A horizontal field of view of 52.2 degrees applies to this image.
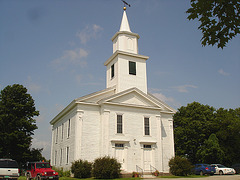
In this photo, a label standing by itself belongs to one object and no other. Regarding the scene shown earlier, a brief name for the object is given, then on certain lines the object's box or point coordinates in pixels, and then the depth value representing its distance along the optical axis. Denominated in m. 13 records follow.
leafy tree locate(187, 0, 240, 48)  7.47
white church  26.86
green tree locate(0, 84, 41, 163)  37.06
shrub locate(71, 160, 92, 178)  24.39
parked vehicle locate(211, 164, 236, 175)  32.99
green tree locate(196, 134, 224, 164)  39.56
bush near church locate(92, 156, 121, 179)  23.41
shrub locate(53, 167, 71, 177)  26.62
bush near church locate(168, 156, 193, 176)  27.92
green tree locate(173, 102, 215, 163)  43.75
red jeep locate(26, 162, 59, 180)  20.76
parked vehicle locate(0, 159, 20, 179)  19.38
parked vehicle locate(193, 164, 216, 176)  32.38
